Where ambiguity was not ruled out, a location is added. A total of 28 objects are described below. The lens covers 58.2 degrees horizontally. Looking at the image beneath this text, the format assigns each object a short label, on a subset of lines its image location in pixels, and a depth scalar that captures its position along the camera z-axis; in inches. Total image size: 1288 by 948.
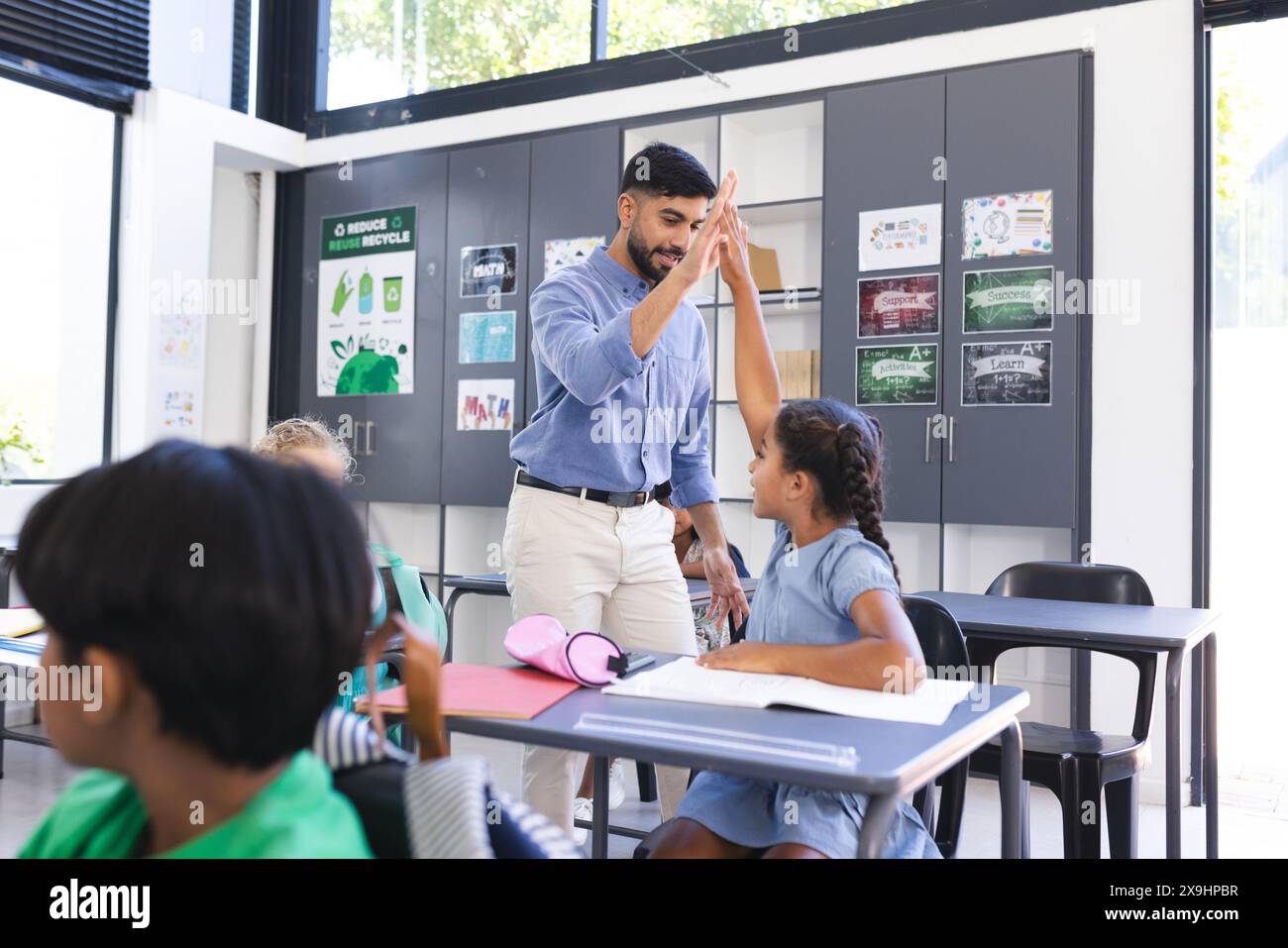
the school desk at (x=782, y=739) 47.6
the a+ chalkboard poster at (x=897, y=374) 163.3
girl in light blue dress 62.5
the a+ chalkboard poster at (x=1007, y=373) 155.9
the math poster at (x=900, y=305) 163.6
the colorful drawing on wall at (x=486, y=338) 200.7
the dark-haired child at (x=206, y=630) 26.0
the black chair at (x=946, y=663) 79.8
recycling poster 213.0
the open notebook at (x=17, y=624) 97.5
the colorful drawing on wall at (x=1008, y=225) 155.9
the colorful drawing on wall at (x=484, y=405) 200.4
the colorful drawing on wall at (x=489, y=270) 201.0
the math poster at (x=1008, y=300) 156.1
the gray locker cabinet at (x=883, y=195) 163.2
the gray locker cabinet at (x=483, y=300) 199.5
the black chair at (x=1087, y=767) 91.4
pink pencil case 65.1
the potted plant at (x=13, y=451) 190.4
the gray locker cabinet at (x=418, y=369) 209.3
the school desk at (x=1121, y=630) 91.4
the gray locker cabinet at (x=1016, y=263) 154.3
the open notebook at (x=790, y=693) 57.7
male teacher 89.5
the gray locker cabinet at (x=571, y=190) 190.5
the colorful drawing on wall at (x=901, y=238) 163.5
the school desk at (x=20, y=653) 85.9
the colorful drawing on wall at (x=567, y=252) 192.5
